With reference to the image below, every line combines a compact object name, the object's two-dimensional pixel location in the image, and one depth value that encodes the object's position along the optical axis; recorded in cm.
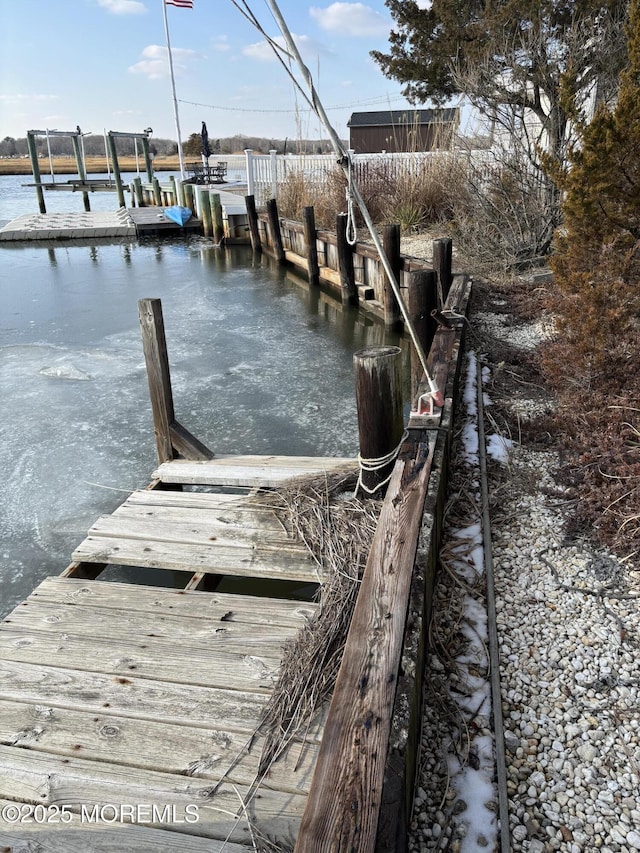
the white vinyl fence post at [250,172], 1724
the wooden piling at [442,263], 648
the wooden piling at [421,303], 476
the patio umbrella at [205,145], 2728
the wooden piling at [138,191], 2770
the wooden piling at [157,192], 2685
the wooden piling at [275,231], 1298
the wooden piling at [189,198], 2155
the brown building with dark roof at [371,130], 3484
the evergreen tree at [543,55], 797
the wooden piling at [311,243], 1063
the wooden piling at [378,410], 304
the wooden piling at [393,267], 766
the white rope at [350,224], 282
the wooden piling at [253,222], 1497
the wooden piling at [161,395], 416
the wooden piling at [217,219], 1683
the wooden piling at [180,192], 2248
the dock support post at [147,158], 2755
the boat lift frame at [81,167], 2445
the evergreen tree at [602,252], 406
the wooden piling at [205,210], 1794
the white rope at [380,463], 322
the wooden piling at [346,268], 938
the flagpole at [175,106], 2611
